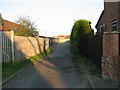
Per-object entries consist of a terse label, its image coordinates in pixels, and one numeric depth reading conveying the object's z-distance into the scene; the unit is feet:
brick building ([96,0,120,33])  25.41
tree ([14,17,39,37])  48.27
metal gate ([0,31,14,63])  19.62
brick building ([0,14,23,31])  60.71
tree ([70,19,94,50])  29.53
